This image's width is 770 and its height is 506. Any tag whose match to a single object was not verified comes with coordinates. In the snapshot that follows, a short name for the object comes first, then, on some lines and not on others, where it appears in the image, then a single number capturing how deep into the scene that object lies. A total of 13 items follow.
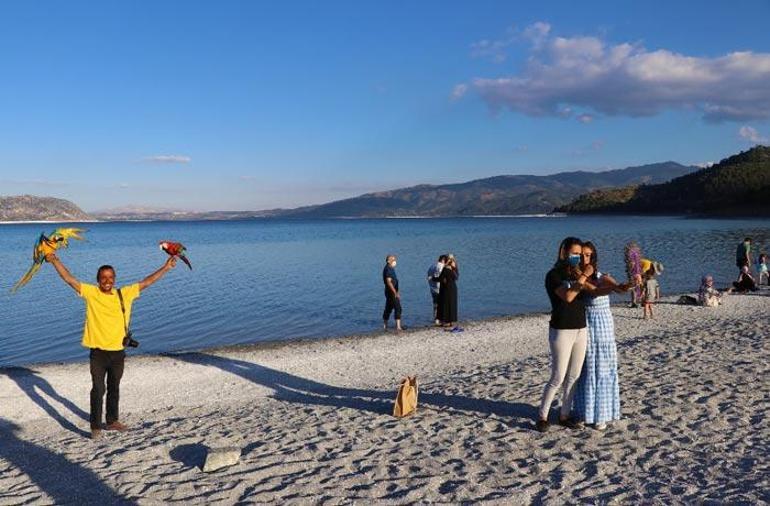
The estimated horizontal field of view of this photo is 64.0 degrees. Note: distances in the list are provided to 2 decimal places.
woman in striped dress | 6.20
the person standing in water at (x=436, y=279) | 15.19
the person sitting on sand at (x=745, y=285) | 20.81
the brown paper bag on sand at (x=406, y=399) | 7.80
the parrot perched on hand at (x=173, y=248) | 7.10
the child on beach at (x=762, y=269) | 22.94
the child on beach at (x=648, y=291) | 16.03
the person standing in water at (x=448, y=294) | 15.11
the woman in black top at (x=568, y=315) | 6.02
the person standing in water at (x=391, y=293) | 14.98
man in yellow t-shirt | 6.84
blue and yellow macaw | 6.82
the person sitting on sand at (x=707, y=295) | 17.48
